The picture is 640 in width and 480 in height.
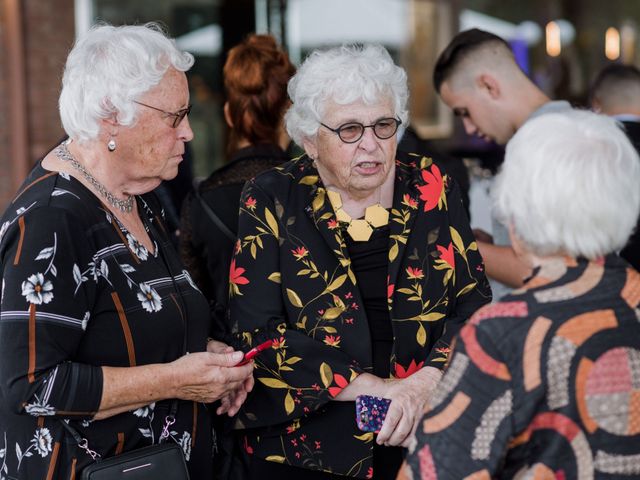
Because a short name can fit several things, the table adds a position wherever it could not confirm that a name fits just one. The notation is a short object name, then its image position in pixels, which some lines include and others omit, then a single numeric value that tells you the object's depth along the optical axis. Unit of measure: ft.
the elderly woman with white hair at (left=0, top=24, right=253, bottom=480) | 7.19
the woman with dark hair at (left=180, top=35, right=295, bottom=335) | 9.37
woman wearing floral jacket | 8.01
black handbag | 7.31
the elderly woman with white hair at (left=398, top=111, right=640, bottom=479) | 6.63
